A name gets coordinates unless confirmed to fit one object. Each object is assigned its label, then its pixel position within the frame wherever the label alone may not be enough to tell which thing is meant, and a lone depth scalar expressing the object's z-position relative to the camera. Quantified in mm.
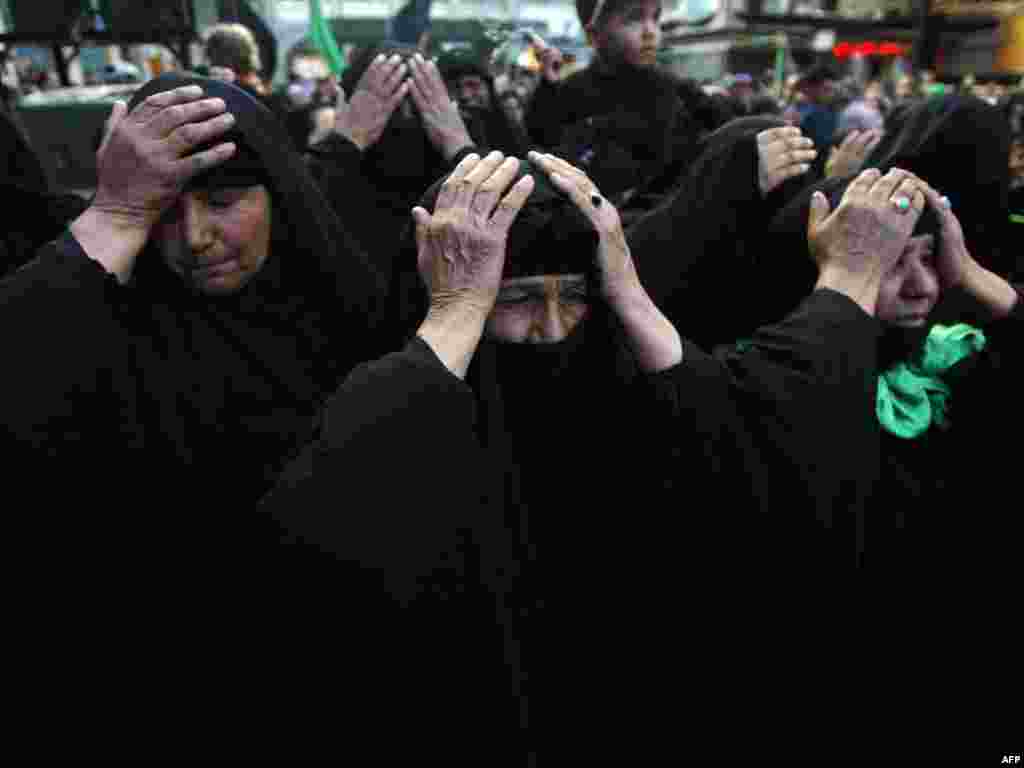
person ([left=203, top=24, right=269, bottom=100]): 4387
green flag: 4547
